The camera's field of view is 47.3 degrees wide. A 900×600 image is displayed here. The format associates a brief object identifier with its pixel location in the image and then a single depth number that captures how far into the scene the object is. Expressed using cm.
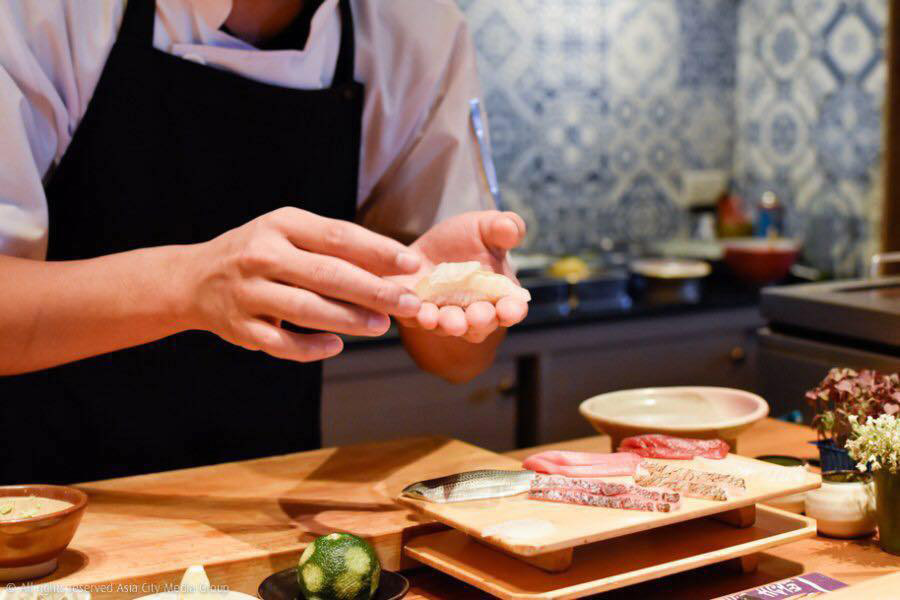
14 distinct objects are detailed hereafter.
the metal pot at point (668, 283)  324
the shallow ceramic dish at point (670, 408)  144
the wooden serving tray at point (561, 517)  104
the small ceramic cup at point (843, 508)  126
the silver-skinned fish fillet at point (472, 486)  117
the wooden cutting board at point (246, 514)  115
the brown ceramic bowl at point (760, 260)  340
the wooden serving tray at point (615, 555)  106
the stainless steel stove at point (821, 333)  170
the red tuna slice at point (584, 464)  124
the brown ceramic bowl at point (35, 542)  107
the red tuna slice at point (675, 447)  128
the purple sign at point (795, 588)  109
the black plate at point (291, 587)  107
